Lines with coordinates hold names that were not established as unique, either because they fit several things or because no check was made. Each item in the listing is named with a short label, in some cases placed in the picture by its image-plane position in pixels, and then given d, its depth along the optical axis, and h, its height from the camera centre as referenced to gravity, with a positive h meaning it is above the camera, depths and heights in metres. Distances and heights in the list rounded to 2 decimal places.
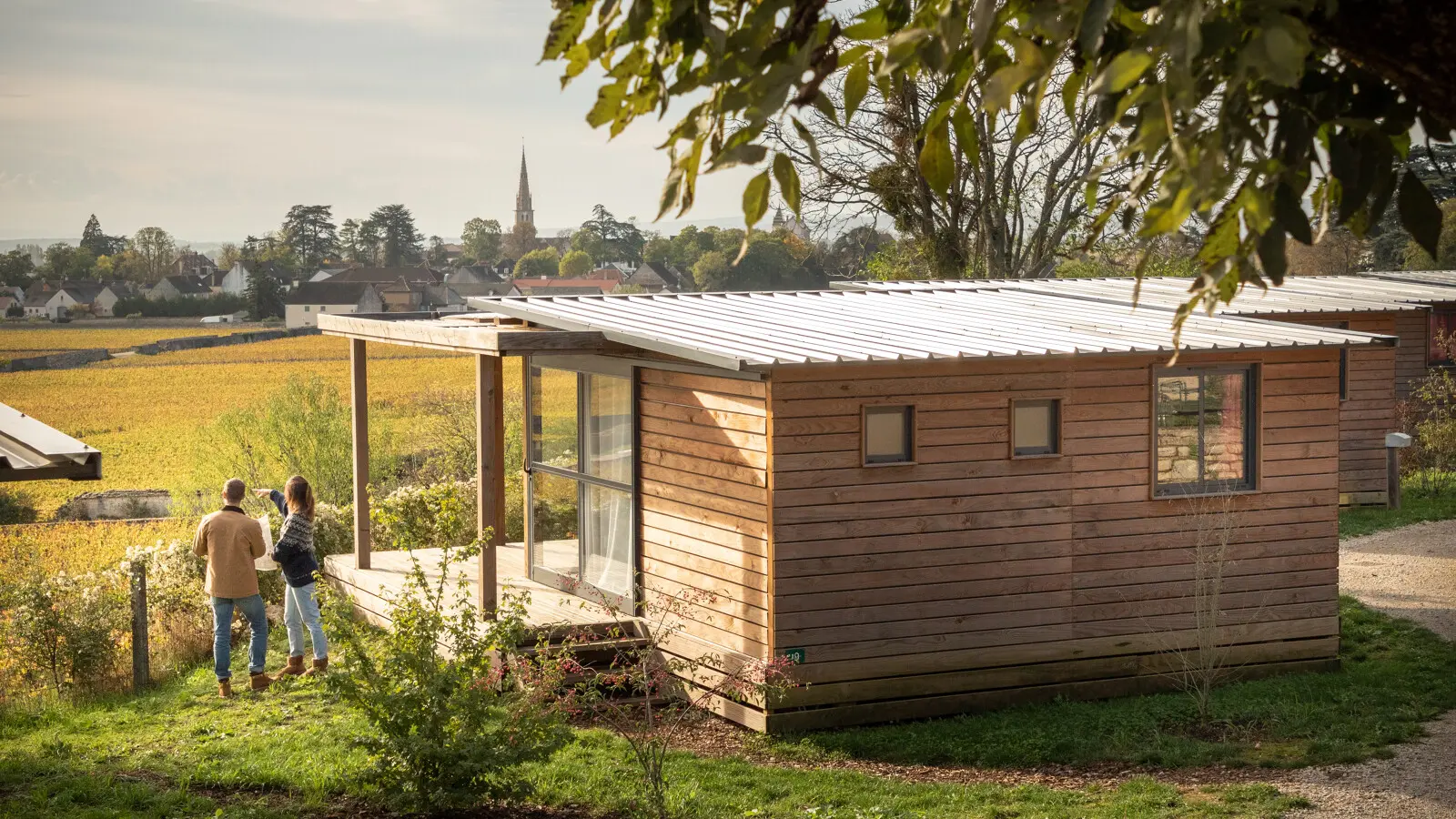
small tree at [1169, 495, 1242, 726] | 10.25 -2.34
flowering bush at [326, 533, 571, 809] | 7.14 -2.21
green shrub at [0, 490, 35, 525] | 29.67 -4.83
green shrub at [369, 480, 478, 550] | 15.27 -2.66
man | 10.58 -2.12
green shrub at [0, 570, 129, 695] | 11.41 -2.90
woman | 10.74 -2.21
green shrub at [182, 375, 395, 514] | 21.70 -2.57
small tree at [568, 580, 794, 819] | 9.08 -2.83
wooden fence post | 11.50 -2.89
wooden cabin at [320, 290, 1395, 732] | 9.95 -1.58
